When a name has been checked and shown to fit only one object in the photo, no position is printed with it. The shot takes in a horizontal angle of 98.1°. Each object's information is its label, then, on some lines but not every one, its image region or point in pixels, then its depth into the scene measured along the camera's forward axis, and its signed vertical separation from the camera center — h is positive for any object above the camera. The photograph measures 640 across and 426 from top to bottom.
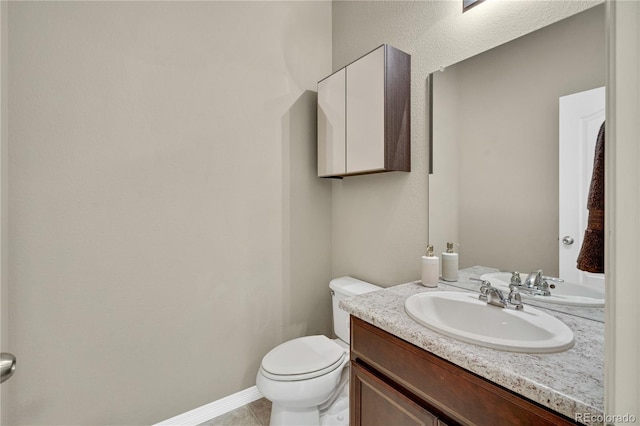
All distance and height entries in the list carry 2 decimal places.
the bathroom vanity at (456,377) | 0.59 -0.43
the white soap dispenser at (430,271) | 1.28 -0.29
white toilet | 1.28 -0.79
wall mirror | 1.00 +0.28
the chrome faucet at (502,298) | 1.00 -0.33
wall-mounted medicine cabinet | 1.42 +0.52
